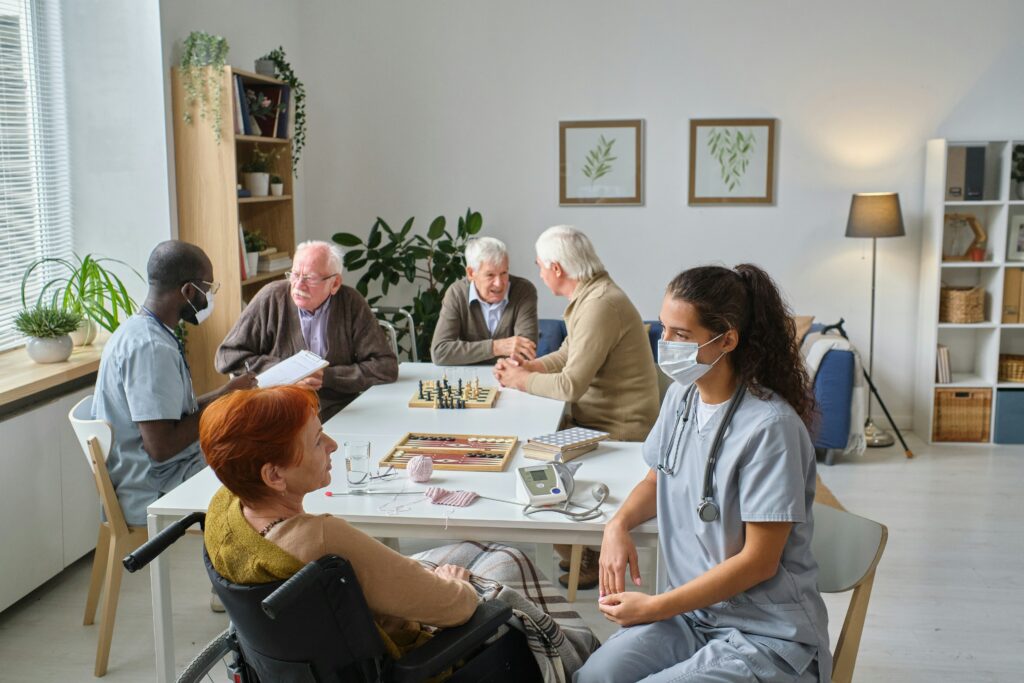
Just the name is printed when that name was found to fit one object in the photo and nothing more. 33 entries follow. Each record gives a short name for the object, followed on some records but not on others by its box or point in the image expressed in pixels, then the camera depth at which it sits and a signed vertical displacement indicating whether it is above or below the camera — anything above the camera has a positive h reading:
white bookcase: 5.62 -0.42
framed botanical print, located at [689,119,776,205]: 5.88 +0.23
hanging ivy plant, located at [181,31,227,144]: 4.43 +0.58
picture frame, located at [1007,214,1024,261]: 5.69 -0.23
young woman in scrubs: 1.97 -0.61
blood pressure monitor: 2.47 -0.69
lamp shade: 5.56 -0.09
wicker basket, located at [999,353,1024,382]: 5.75 -0.96
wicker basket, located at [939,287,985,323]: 5.70 -0.59
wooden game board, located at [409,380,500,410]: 3.55 -0.69
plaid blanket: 2.03 -0.86
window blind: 4.11 +0.23
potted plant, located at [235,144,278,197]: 4.94 +0.14
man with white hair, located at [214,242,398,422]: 3.86 -0.50
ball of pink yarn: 2.65 -0.69
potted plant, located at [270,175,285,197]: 5.15 +0.09
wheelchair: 1.68 -0.75
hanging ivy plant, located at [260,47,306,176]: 5.17 +0.57
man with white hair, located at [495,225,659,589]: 3.46 -0.53
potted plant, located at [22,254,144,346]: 4.12 -0.36
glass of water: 2.69 -0.70
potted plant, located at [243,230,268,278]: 4.86 -0.22
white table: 2.42 -0.75
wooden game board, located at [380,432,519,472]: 2.80 -0.71
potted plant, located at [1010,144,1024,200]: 5.59 +0.17
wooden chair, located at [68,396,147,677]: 2.94 -0.97
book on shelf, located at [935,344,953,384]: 5.73 -0.94
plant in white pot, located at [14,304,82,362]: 3.85 -0.48
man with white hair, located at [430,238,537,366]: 4.30 -0.48
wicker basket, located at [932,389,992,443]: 5.74 -1.22
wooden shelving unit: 4.50 -0.01
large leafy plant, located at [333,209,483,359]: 5.81 -0.33
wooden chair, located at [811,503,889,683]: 2.16 -0.78
